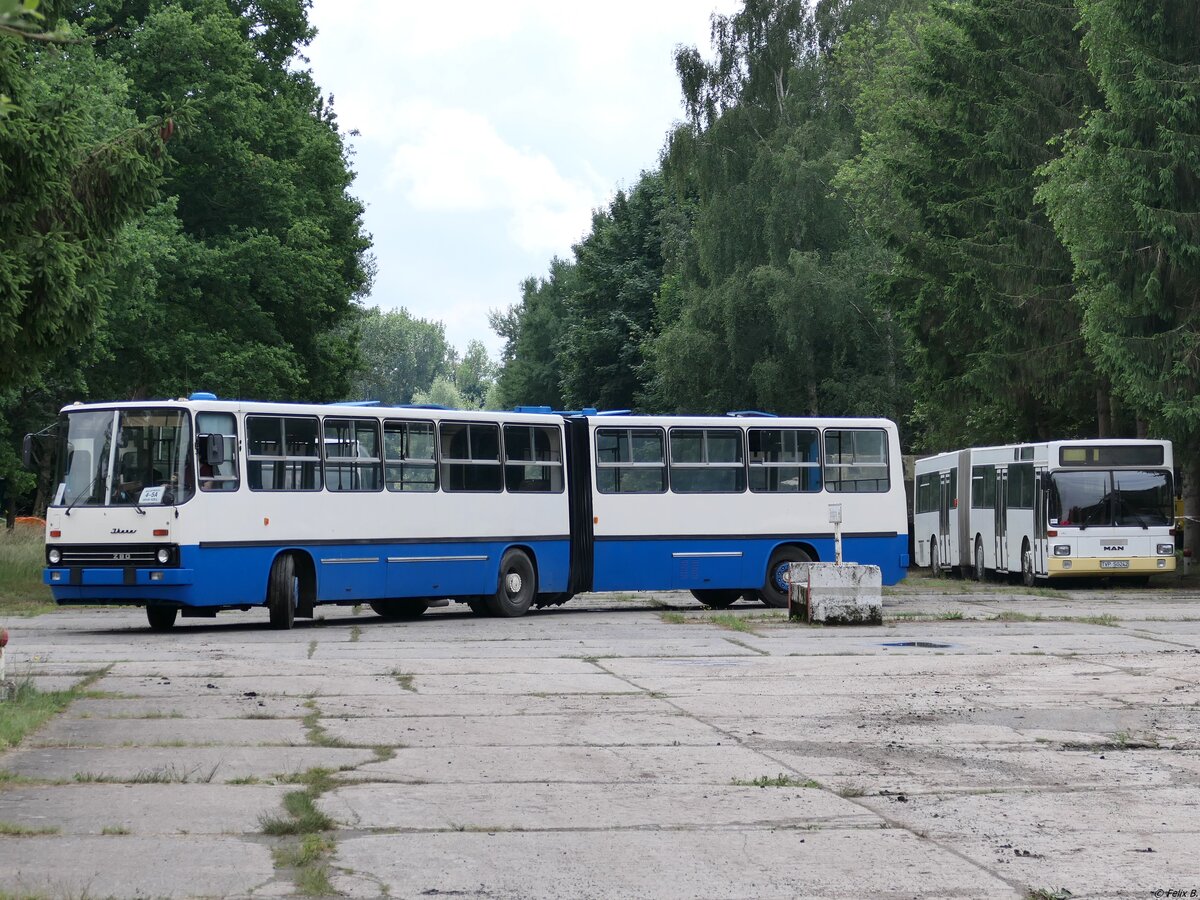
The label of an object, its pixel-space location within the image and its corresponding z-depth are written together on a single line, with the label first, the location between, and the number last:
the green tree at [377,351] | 181.71
